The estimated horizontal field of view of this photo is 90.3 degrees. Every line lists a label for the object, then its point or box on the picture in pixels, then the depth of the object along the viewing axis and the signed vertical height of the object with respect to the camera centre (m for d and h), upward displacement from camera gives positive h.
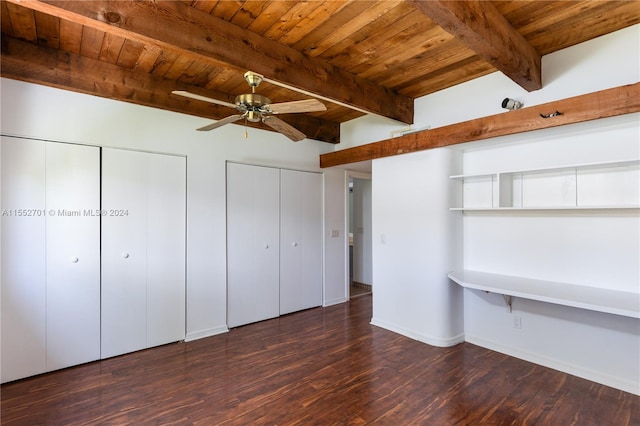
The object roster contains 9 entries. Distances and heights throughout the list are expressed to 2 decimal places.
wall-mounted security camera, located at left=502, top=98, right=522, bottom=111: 2.86 +0.97
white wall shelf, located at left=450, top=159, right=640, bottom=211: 2.47 +0.21
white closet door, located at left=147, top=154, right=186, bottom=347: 3.32 -0.38
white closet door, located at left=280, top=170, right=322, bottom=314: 4.40 -0.40
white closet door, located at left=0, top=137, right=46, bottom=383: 2.62 -0.38
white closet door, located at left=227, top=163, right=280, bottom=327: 3.91 -0.40
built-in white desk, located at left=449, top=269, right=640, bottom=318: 2.18 -0.64
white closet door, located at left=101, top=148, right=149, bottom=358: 3.07 -0.39
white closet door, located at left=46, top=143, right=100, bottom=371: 2.81 -0.38
